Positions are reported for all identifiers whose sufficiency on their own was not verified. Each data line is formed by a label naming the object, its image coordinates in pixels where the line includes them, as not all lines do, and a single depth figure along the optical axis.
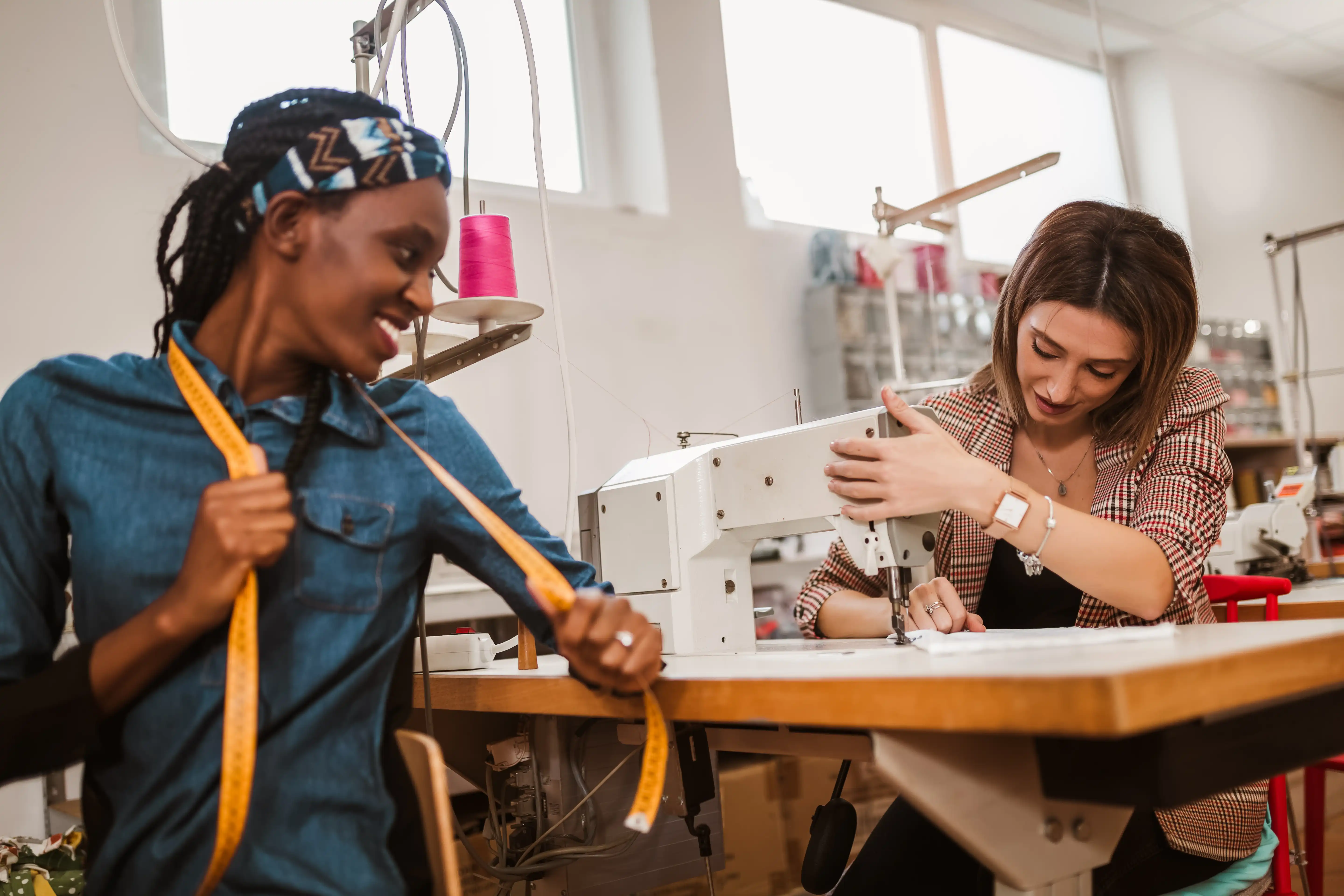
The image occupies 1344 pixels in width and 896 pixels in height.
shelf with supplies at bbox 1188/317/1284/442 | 5.22
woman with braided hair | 0.81
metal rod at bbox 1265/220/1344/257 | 3.53
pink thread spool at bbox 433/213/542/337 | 1.60
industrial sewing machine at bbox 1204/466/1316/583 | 2.65
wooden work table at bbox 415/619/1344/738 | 0.68
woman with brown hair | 1.24
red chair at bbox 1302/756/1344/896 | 1.94
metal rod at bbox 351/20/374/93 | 1.56
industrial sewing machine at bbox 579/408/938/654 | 1.27
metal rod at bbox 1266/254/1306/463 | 3.57
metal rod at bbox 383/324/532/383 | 1.62
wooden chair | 0.81
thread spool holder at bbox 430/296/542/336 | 1.58
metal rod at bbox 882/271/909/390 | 2.98
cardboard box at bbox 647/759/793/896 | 2.81
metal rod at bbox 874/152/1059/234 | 2.33
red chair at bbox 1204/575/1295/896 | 1.68
